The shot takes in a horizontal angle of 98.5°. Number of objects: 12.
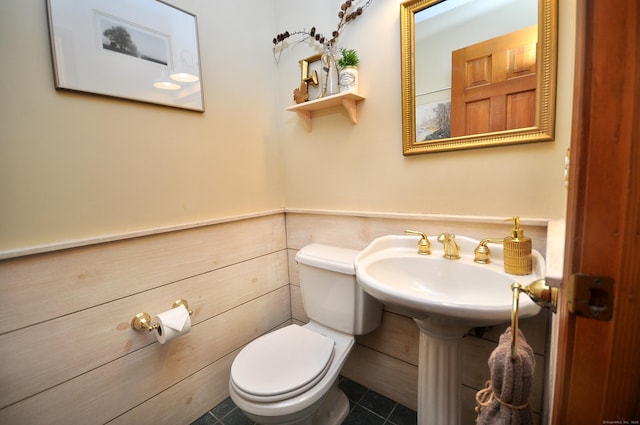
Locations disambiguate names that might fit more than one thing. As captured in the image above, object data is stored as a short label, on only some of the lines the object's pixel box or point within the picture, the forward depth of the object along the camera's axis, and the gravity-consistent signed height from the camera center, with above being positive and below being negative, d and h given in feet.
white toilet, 3.19 -2.32
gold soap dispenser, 2.84 -0.81
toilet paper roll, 3.60 -1.80
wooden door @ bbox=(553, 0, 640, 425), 0.93 -0.11
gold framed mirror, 2.97 +1.25
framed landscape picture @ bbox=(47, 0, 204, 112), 3.06 +1.75
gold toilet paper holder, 3.62 -1.74
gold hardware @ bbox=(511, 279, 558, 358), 1.36 -0.62
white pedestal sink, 2.50 -1.20
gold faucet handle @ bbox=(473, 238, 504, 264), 3.25 -0.90
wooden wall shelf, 4.19 +1.28
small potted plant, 4.18 +1.67
